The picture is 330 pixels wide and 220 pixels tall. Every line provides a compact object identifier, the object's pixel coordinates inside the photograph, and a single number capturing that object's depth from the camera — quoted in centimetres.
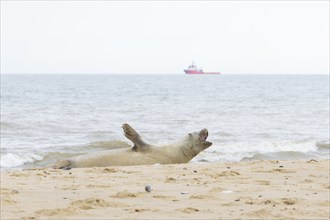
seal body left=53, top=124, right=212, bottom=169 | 1958
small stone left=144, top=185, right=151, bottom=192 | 1306
